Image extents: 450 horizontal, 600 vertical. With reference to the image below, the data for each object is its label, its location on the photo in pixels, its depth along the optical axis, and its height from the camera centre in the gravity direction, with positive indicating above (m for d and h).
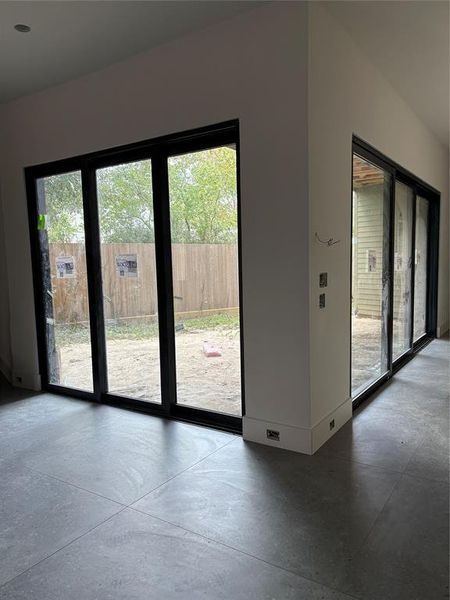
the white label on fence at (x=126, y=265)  3.74 +0.00
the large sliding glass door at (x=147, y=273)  3.34 -0.08
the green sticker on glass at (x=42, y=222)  4.31 +0.44
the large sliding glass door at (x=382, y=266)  3.87 -0.09
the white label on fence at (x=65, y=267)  4.18 -0.01
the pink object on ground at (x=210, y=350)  3.49 -0.71
